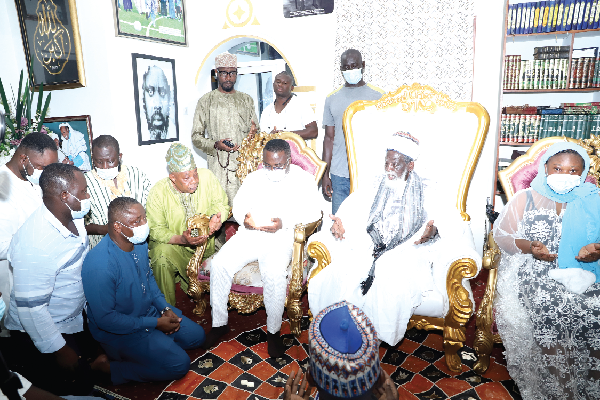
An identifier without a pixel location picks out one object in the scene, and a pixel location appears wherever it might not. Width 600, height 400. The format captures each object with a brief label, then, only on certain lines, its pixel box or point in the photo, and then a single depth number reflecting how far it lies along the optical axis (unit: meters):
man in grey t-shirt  4.03
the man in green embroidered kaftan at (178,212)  3.33
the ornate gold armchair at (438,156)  2.62
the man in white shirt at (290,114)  4.58
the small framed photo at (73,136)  4.75
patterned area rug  2.54
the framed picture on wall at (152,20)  4.46
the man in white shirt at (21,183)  2.76
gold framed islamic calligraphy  4.55
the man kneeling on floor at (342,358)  1.35
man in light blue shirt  2.23
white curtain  4.22
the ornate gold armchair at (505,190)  2.60
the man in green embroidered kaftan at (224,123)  4.69
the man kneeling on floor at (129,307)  2.42
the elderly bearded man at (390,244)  2.63
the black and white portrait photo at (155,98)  4.73
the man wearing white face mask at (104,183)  3.34
